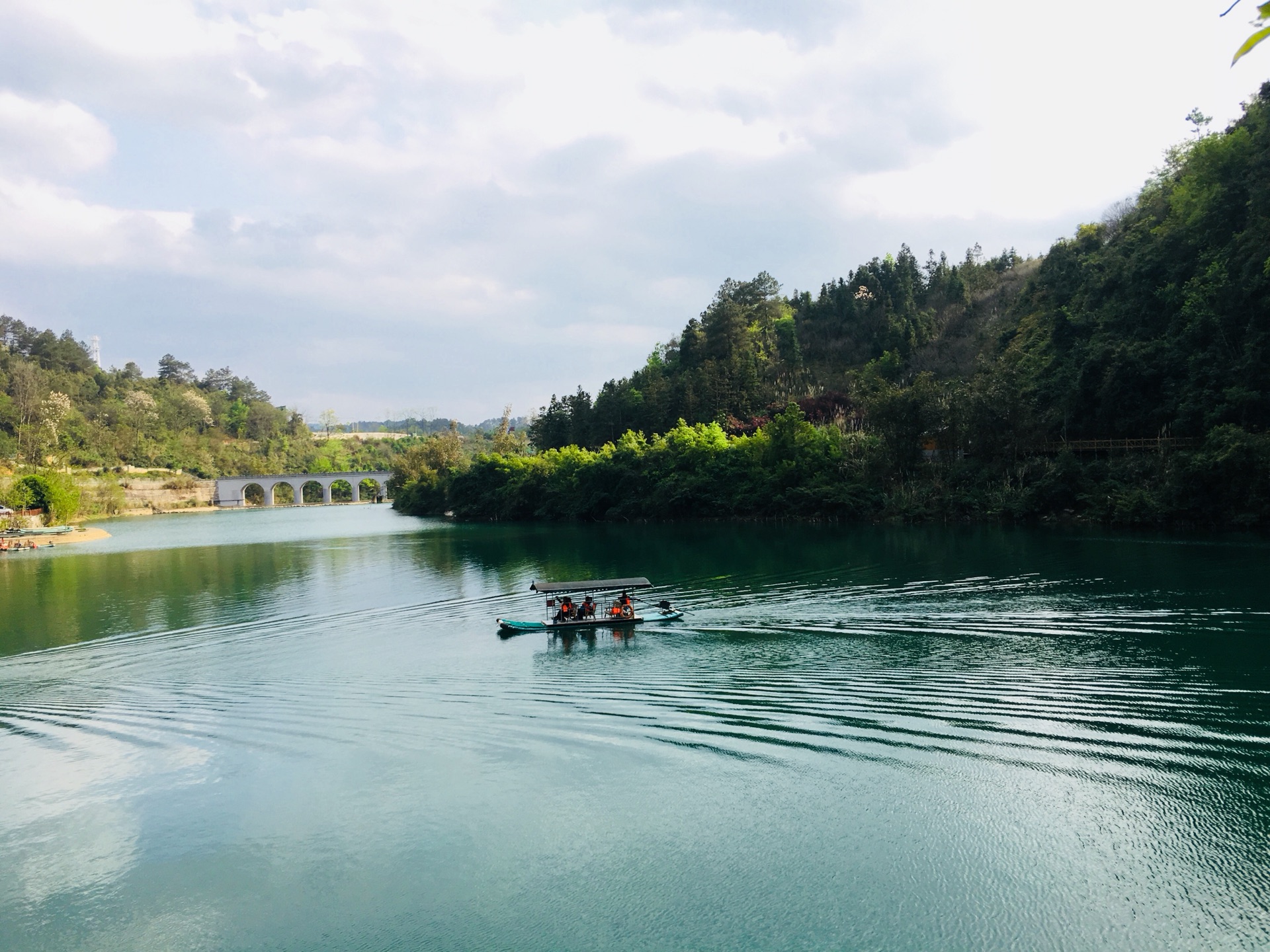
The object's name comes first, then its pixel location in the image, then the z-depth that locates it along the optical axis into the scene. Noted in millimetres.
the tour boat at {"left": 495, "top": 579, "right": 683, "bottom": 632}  23172
